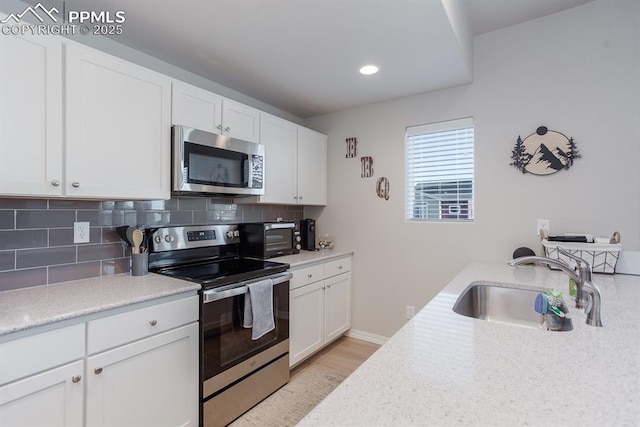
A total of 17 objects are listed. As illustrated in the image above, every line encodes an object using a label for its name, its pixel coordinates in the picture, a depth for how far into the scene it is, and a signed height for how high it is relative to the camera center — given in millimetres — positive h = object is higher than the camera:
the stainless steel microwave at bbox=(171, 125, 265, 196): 1915 +356
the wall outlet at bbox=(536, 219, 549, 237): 2213 -77
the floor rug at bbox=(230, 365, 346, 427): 1919 -1249
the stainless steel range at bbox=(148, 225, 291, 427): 1741 -614
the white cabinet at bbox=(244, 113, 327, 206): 2613 +485
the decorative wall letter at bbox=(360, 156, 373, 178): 3033 +478
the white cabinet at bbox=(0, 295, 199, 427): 1151 -665
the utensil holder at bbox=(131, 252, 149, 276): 1881 -288
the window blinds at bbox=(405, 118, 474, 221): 2590 +384
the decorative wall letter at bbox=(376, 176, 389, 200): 2938 +262
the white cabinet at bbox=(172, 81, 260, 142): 1954 +708
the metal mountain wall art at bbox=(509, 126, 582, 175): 2135 +442
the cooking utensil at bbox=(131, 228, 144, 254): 1851 -136
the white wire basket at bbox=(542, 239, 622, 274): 1836 -228
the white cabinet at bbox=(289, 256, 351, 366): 2430 -773
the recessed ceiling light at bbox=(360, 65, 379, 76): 2223 +1059
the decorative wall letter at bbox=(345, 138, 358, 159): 3129 +687
